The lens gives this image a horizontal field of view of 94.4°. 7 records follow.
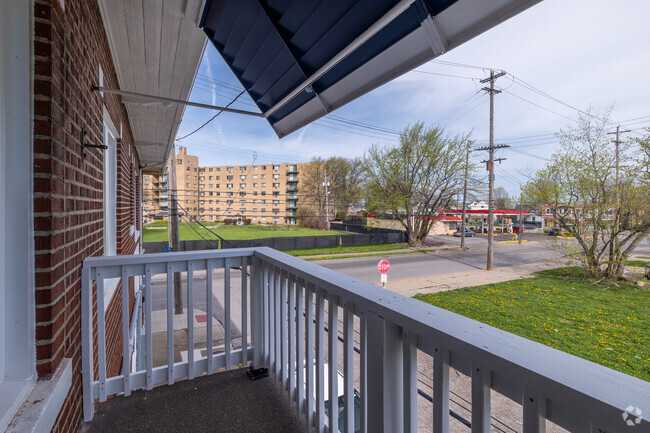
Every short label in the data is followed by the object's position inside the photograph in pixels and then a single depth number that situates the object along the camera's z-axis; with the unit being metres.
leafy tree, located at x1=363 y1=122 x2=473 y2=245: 18.56
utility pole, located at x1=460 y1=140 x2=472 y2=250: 17.62
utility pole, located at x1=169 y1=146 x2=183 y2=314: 7.67
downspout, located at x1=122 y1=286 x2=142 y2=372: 4.18
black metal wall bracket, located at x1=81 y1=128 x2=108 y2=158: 1.48
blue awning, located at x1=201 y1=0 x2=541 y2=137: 1.08
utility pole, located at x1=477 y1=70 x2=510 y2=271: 12.32
